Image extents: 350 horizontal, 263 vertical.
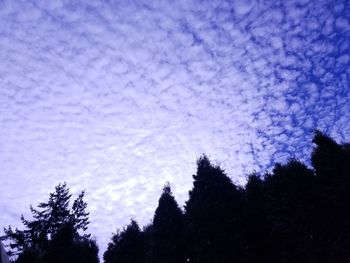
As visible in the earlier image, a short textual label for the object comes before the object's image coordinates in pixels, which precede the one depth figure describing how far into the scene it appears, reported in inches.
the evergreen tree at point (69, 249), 1044.5
